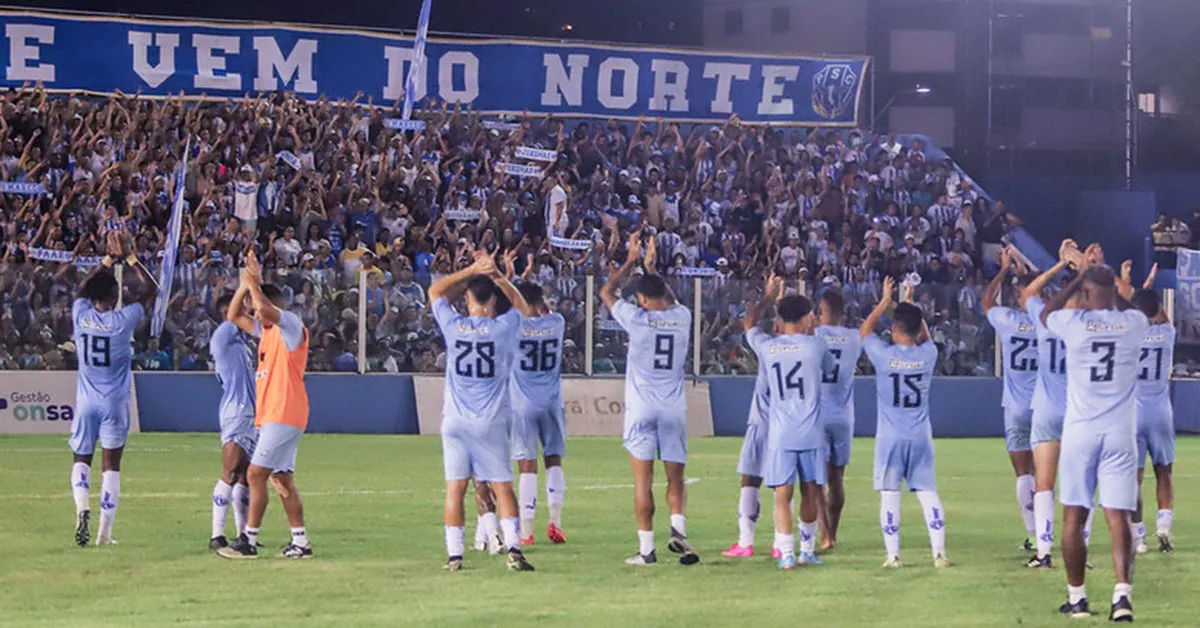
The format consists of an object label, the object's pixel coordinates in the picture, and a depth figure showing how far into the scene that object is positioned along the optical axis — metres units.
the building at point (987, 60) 64.44
